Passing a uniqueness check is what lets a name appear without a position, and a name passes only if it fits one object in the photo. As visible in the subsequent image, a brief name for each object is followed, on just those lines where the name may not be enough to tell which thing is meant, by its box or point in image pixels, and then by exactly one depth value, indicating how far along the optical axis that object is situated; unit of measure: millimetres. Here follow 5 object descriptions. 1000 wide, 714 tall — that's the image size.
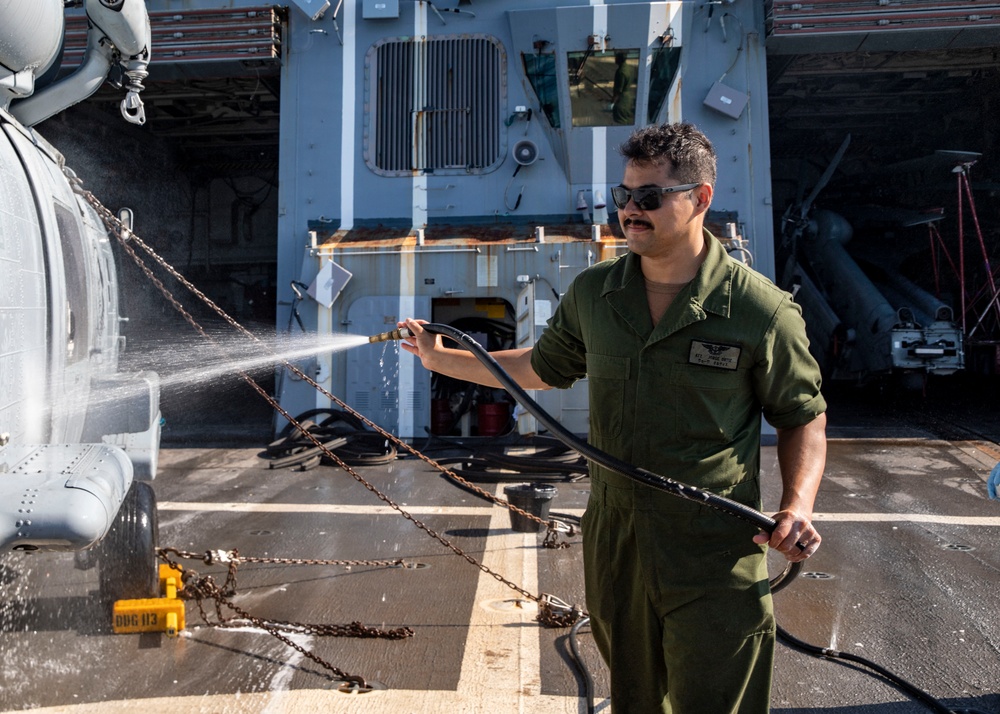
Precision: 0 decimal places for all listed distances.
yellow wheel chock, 4180
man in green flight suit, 2318
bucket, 5926
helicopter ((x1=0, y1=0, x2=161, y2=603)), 3311
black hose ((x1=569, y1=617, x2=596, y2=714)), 3475
